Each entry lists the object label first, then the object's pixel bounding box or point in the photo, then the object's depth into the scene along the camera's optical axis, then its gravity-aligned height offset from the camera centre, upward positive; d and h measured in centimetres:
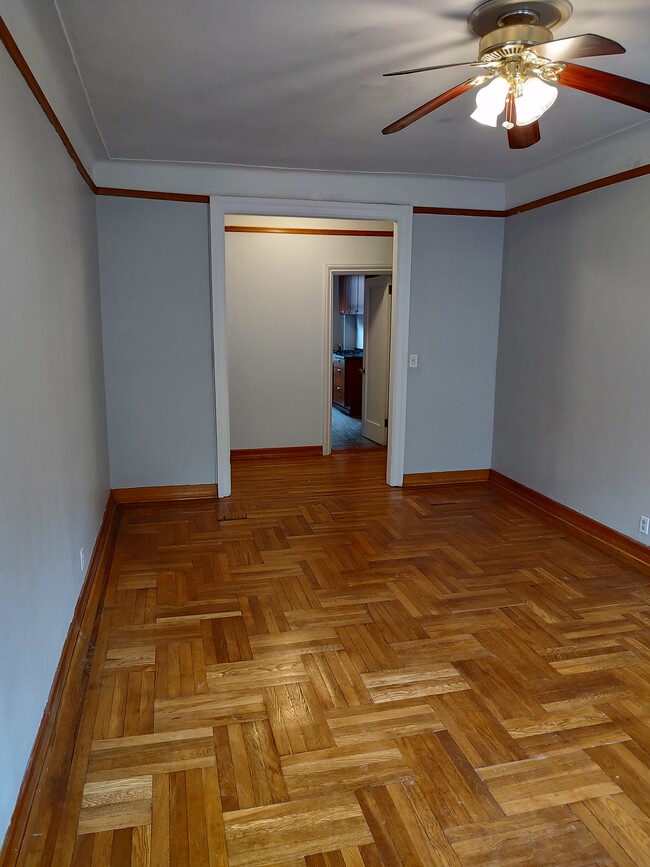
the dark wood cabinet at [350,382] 855 -58
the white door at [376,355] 664 -15
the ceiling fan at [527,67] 196 +92
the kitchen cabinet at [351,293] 888 +71
